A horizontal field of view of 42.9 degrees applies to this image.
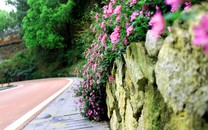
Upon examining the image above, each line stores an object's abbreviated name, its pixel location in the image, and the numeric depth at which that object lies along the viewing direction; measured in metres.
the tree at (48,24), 29.06
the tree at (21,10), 40.19
